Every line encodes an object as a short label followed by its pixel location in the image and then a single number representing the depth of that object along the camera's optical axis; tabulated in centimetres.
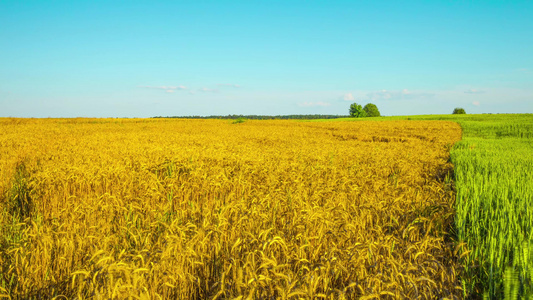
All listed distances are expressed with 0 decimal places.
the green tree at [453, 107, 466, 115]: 11444
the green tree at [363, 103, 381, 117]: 12224
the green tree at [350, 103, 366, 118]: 11581
